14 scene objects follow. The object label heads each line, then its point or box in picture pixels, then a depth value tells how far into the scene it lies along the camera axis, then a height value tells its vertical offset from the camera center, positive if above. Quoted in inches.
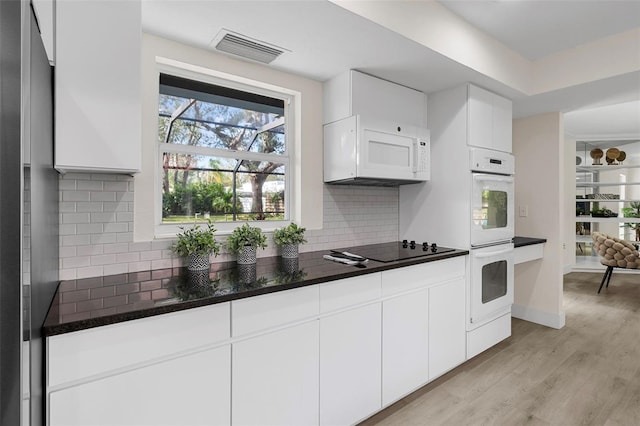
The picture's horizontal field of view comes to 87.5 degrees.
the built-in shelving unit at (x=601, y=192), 241.3 +14.1
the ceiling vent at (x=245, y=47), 76.0 +39.4
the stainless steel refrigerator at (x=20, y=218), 29.8 -0.8
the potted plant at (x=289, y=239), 89.4 -7.8
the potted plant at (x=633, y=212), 238.5 -0.7
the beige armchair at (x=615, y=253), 185.8 -24.1
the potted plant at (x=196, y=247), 73.1 -8.3
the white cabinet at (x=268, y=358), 46.3 -26.4
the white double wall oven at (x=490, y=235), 106.0 -8.3
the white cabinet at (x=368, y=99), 95.3 +33.8
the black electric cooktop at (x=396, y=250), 91.1 -12.4
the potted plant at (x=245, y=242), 81.0 -8.0
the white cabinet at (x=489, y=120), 106.8 +30.7
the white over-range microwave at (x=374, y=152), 93.1 +17.4
